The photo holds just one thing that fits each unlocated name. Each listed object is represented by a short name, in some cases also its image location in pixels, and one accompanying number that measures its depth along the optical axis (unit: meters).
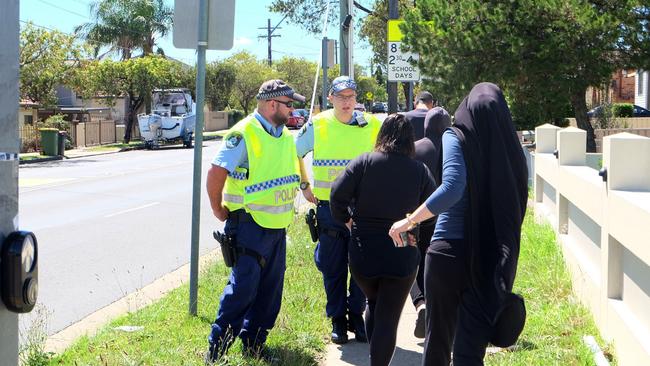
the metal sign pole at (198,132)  6.20
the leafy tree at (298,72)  85.44
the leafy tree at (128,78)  42.59
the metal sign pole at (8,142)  2.27
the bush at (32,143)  34.38
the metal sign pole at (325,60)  13.98
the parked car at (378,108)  85.81
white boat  39.50
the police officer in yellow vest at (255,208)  5.12
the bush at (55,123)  35.72
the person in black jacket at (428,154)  6.25
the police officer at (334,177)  6.03
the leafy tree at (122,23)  48.72
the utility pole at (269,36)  79.62
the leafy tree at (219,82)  59.55
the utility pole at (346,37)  15.37
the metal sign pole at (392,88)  15.20
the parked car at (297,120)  51.50
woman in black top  4.88
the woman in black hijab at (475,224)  3.92
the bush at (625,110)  37.72
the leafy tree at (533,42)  15.52
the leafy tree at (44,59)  31.17
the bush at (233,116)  64.12
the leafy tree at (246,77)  67.25
